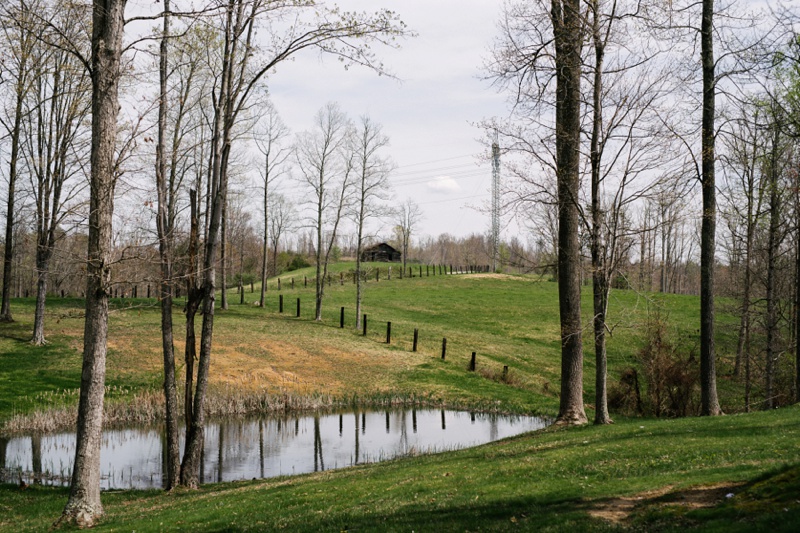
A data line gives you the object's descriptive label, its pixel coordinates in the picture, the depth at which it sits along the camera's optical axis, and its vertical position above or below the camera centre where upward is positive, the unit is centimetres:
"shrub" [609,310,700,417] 2528 -398
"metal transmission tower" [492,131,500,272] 7494 +657
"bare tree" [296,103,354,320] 4556 +578
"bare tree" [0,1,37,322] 1666 +528
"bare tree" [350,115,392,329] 4522 +586
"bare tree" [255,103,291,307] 4756 +666
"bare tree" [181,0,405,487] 1445 +295
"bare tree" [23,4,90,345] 2333 +498
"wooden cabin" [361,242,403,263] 10700 +298
